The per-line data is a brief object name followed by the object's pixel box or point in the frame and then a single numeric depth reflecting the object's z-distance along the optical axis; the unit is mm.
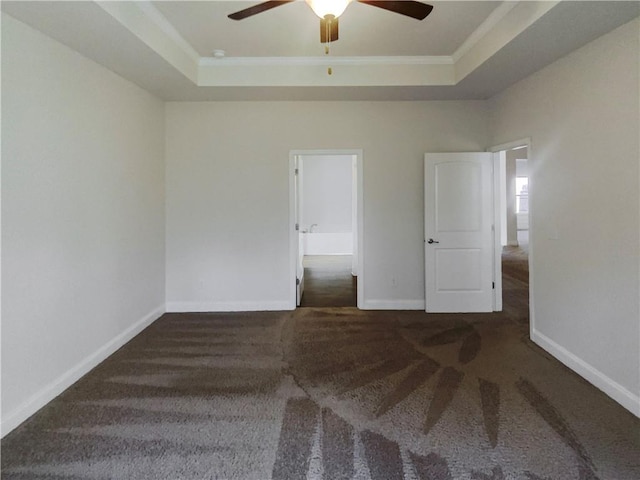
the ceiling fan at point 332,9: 1991
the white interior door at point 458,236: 4559
